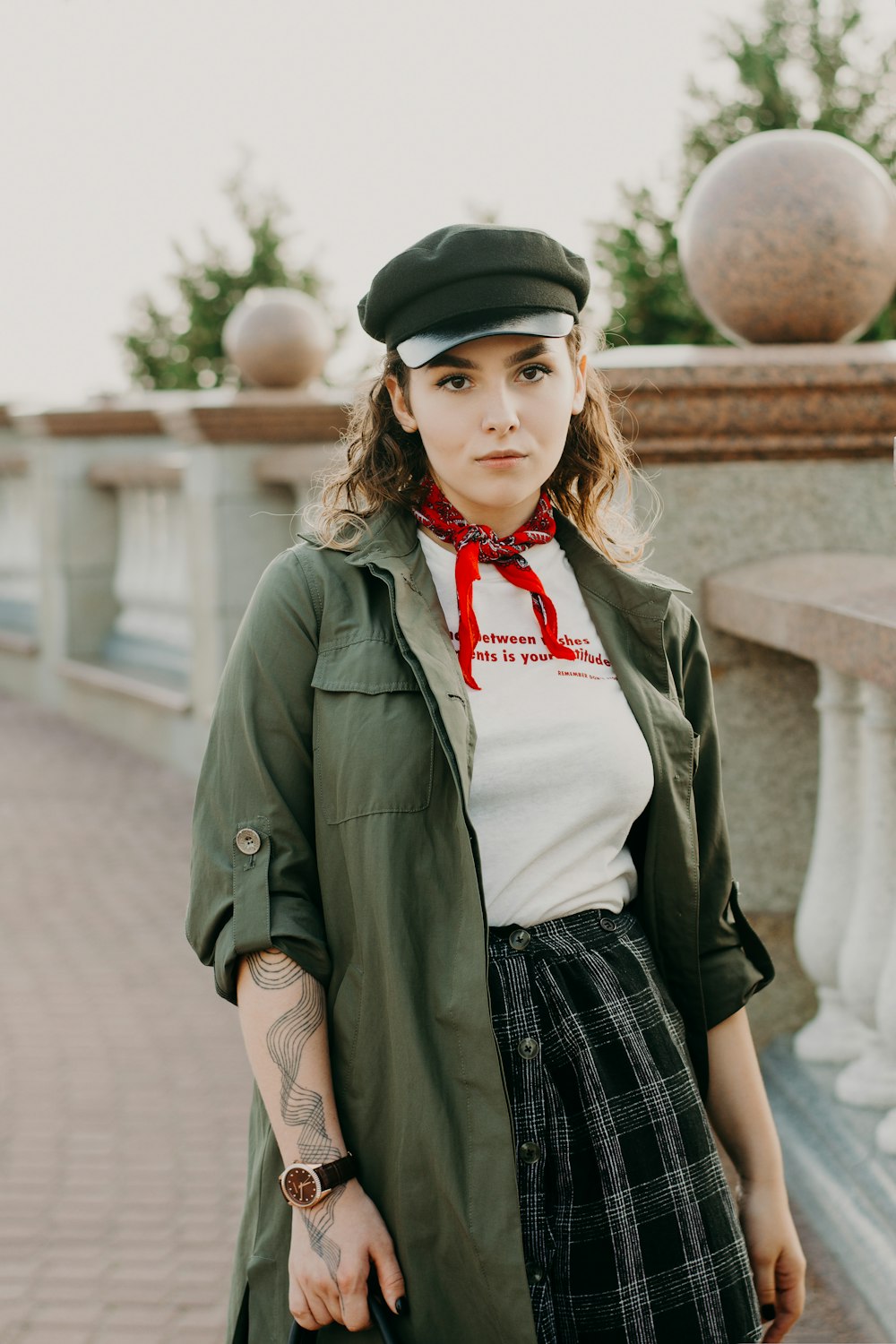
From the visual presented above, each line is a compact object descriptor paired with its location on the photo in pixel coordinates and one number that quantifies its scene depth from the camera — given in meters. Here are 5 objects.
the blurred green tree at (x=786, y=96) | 21.80
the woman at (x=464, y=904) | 1.96
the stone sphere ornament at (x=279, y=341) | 8.00
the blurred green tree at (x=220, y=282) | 19.75
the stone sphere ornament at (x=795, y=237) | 3.80
